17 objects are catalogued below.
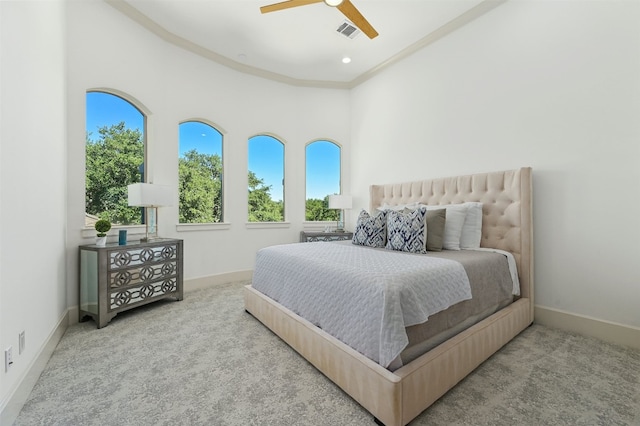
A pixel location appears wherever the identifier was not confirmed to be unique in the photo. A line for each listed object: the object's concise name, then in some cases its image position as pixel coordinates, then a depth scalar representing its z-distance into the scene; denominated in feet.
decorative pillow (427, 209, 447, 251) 8.47
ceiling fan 7.34
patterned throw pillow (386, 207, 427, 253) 8.04
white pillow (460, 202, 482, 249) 8.99
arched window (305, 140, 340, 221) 16.28
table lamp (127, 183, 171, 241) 9.21
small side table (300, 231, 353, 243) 14.25
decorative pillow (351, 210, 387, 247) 9.16
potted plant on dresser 8.52
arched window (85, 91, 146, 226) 9.80
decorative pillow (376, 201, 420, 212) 9.65
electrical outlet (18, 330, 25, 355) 4.97
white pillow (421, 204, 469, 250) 8.82
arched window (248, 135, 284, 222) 14.82
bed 4.34
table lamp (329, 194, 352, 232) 14.67
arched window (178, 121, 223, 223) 12.62
